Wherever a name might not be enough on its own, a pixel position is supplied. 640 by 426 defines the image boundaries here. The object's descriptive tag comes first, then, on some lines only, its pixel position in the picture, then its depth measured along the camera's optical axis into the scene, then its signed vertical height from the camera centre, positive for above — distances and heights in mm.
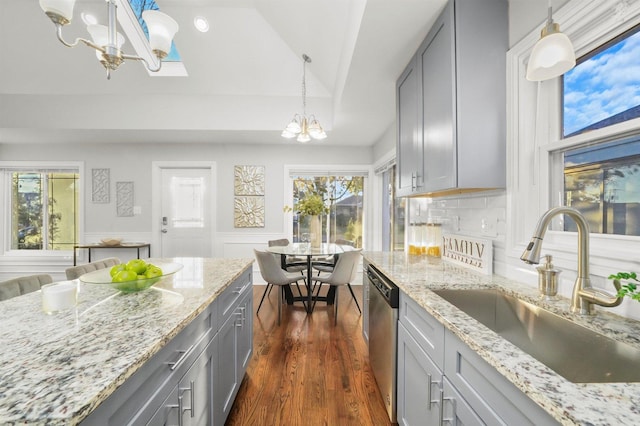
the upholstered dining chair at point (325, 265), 3700 -694
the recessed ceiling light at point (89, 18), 3126 +2220
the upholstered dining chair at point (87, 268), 1841 -378
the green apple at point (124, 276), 1199 -274
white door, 4684 +23
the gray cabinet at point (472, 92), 1497 +666
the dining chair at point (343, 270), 3081 -636
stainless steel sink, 821 -458
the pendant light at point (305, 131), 2835 +851
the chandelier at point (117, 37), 1584 +1049
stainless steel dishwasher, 1571 -764
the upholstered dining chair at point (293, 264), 3796 -688
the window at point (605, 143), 1043 +290
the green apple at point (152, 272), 1291 -276
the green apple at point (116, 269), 1264 -263
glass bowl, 1214 -306
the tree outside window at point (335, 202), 4836 +199
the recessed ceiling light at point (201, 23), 3195 +2187
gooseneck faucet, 973 -152
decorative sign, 1620 -249
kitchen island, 565 -369
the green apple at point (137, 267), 1286 -248
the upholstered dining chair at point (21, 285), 1452 -399
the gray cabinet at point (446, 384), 700 -558
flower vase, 3592 -226
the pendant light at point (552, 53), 992 +582
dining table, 3188 -446
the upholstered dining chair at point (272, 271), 3000 -635
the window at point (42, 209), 4707 +73
